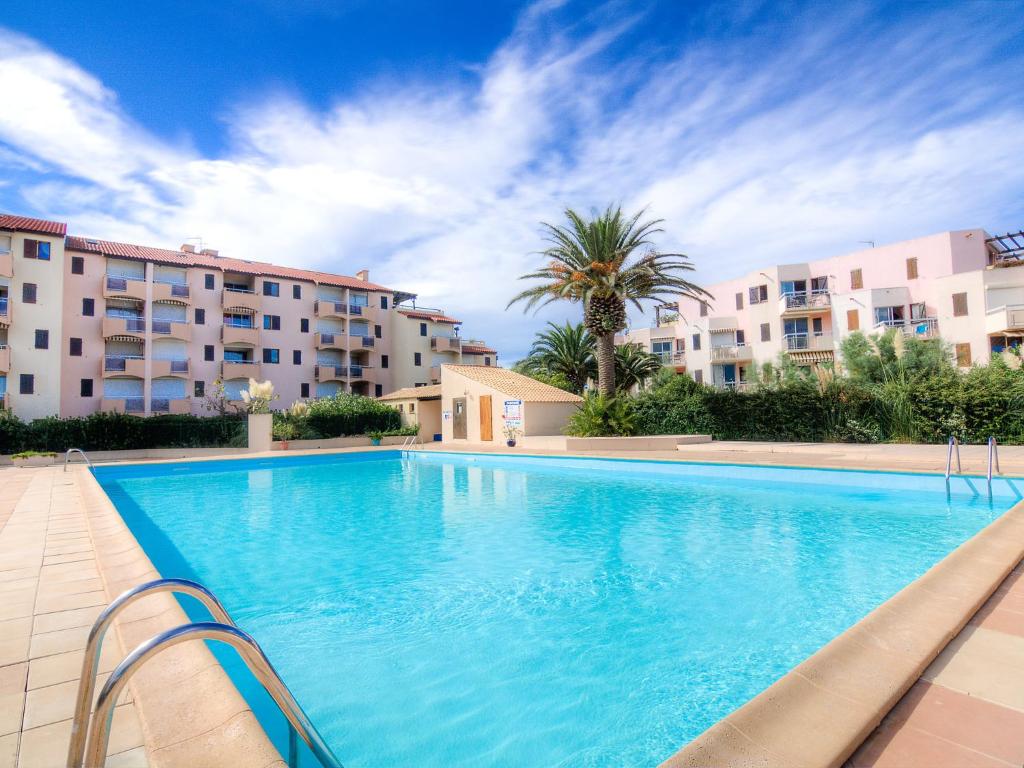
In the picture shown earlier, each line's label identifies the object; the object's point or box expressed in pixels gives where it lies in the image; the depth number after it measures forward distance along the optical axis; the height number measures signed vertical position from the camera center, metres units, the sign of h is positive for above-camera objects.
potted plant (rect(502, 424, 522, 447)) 23.28 -0.55
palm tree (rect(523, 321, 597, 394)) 30.58 +3.61
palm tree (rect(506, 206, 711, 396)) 19.34 +5.19
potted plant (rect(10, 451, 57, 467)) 19.25 -0.67
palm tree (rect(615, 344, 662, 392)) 29.03 +2.67
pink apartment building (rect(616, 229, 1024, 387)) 30.27 +6.52
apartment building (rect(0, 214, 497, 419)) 29.61 +6.57
